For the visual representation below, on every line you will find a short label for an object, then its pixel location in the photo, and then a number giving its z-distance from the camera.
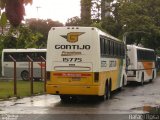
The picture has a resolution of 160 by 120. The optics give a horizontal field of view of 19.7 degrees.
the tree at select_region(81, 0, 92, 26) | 62.97
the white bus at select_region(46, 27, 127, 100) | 17.23
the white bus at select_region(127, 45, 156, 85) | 30.91
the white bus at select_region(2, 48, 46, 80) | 38.19
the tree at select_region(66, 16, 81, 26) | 64.81
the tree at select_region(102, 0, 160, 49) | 61.06
